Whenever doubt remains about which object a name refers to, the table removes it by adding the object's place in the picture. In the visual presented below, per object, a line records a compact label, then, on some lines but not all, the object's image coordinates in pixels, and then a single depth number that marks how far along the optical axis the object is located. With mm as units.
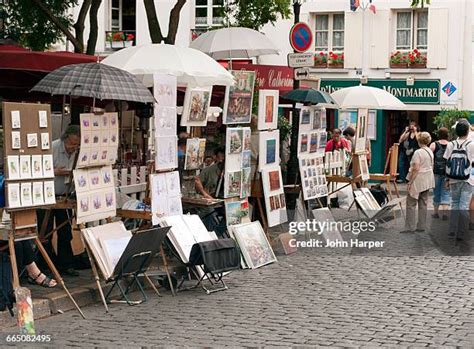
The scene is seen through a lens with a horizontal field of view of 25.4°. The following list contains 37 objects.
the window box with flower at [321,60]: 34438
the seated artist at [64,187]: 11689
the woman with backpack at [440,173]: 19078
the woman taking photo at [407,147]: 29172
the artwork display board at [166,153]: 12219
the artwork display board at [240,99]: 14047
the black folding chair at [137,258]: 10734
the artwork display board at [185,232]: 11836
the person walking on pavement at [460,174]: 16266
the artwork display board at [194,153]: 13396
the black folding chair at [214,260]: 11656
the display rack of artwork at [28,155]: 9695
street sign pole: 16438
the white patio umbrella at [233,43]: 17859
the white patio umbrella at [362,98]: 20172
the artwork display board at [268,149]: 14961
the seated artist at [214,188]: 13859
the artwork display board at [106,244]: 10906
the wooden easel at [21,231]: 9734
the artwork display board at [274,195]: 15031
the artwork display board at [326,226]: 16078
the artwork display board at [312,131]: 16312
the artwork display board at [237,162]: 14047
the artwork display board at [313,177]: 16225
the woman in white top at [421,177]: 17047
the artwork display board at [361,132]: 19078
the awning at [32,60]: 13422
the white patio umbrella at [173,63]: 12766
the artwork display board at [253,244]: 13578
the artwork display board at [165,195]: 12102
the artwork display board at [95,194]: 11062
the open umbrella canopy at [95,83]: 10930
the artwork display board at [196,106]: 13328
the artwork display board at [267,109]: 14750
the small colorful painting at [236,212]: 13992
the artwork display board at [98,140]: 11094
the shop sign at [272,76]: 17750
